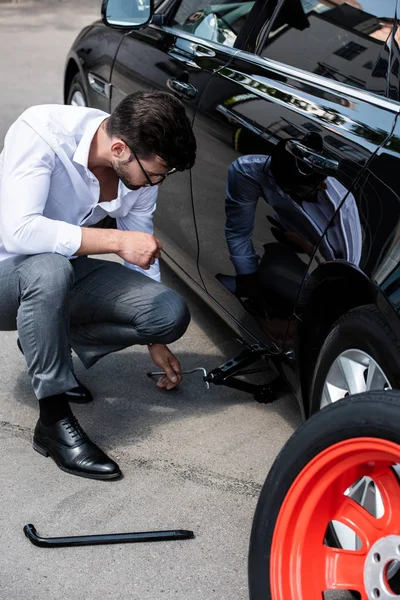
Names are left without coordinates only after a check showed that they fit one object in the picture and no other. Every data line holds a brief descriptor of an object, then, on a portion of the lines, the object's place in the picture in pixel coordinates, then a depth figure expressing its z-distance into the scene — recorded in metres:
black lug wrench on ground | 2.63
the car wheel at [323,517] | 2.01
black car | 2.32
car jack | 3.38
